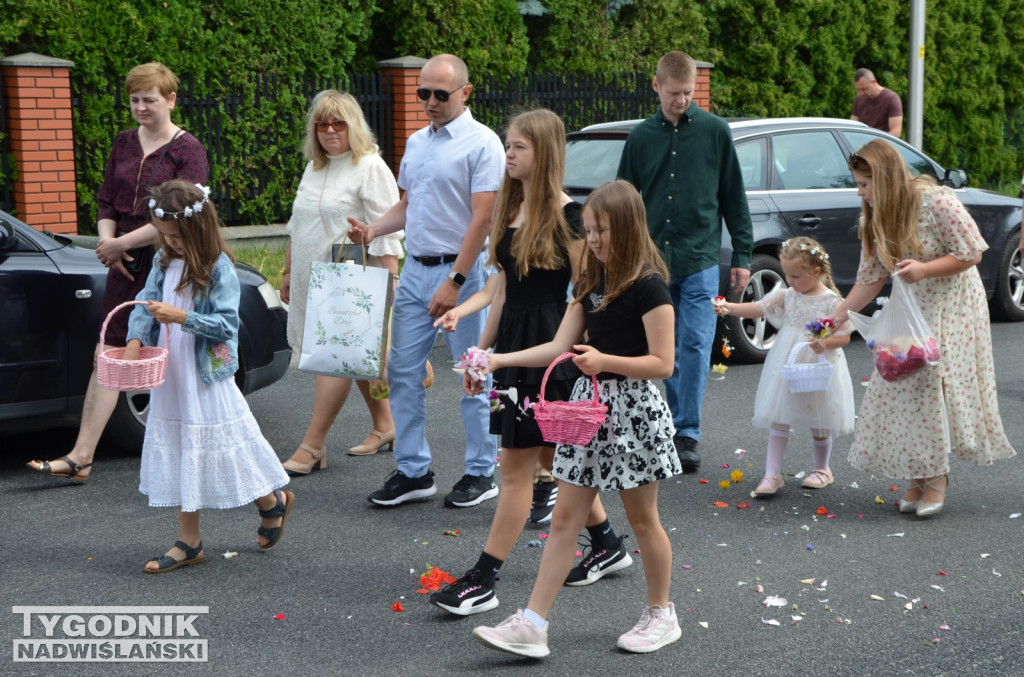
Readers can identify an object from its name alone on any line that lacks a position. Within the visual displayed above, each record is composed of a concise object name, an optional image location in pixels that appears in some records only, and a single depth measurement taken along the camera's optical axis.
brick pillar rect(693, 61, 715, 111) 17.19
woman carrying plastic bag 5.55
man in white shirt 5.56
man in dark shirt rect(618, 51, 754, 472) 6.56
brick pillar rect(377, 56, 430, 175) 14.84
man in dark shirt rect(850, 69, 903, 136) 13.92
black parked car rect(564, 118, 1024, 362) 8.91
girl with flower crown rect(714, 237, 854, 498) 6.00
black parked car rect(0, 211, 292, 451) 6.16
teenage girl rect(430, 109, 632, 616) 4.63
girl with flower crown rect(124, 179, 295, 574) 4.93
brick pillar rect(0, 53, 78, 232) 11.80
